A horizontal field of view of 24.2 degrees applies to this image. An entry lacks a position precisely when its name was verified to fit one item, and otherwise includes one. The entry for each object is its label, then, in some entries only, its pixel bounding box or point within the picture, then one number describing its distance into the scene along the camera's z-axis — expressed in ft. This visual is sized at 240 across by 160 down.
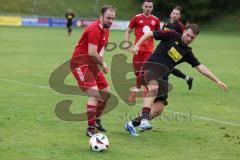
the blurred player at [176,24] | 45.84
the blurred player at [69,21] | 141.43
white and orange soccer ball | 26.43
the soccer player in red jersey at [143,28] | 46.21
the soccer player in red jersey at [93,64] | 29.43
